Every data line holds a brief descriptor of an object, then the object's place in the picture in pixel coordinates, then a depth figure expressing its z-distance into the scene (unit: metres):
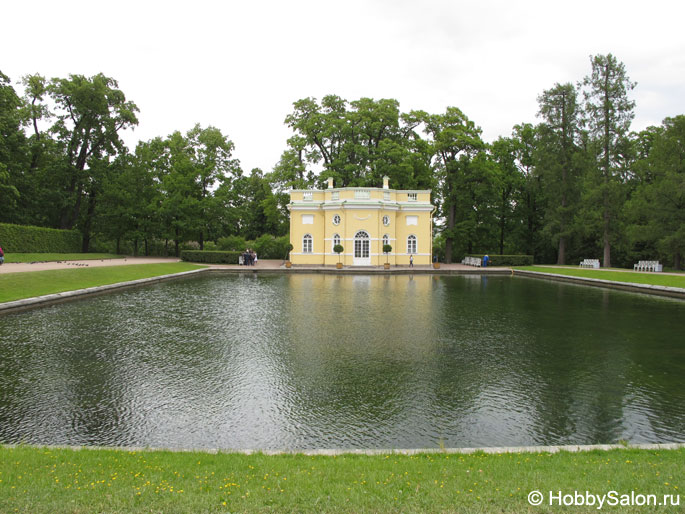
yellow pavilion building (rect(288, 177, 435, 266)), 32.06
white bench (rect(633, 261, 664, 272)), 26.44
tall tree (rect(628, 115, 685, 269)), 25.74
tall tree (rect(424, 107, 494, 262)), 35.84
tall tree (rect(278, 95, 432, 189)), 36.12
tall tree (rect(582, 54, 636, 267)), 29.81
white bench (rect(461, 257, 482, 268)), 35.16
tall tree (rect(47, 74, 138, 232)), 34.56
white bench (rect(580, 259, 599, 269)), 31.34
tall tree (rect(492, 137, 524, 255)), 39.34
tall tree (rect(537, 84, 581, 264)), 34.75
